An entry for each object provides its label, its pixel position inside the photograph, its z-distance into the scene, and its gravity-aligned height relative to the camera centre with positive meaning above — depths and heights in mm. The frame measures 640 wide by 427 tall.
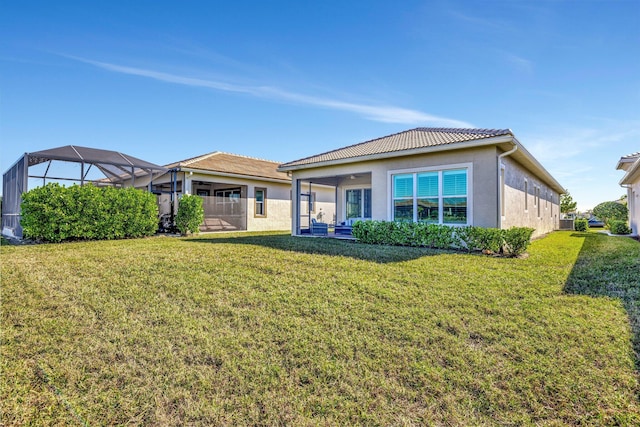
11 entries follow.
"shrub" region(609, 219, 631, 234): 17469 -416
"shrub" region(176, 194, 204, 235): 13852 +188
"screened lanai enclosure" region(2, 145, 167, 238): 11867 +2099
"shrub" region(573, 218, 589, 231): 22547 -334
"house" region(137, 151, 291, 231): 15711 +1730
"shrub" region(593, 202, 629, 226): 26355 +848
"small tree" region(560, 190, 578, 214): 41625 +2210
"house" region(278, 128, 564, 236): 9188 +1652
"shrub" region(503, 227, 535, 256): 8000 -519
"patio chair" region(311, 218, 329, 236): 14094 -427
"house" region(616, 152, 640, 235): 14383 +1933
